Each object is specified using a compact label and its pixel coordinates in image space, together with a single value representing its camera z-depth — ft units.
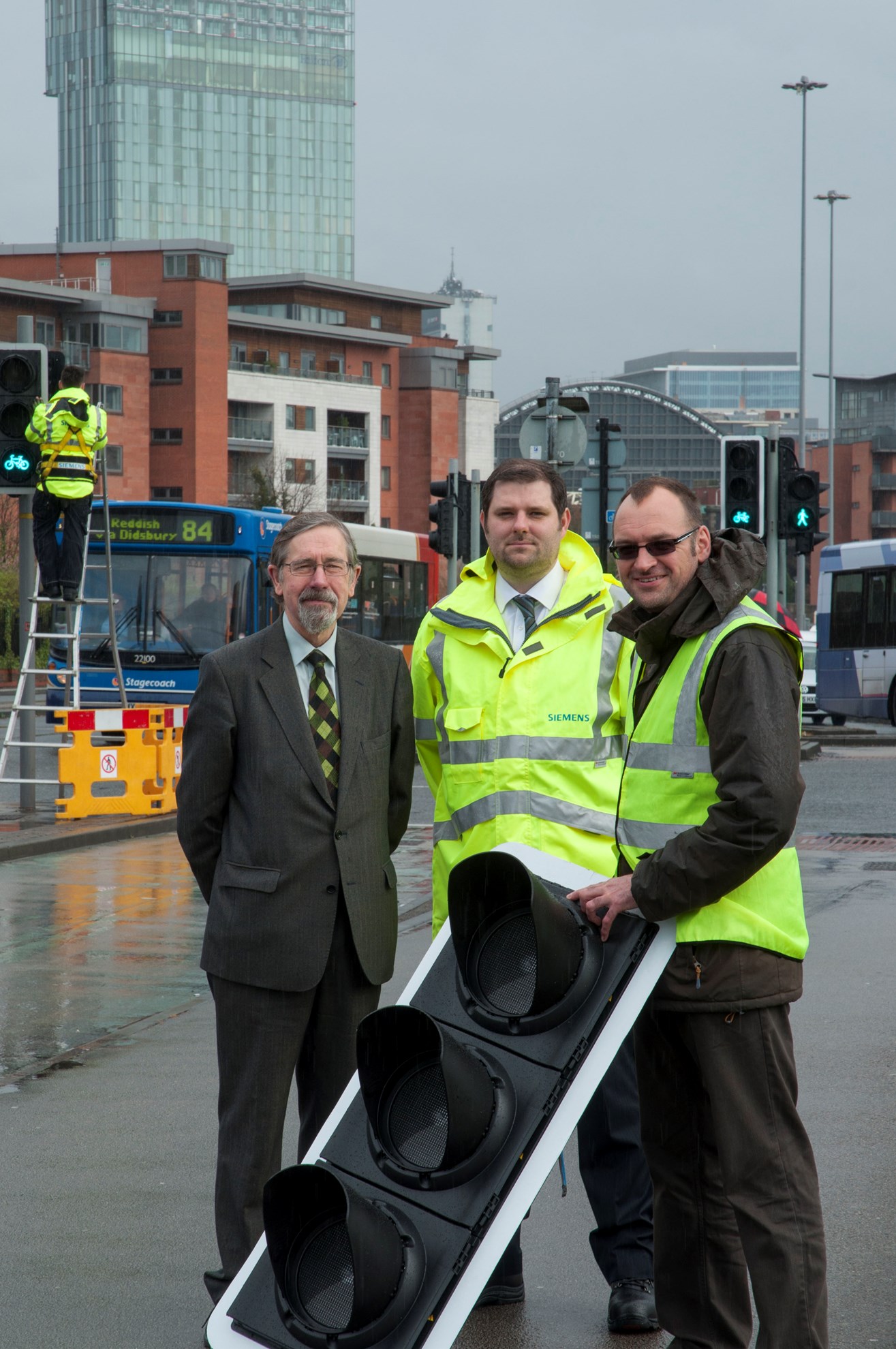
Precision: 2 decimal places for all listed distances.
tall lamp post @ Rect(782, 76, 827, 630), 128.47
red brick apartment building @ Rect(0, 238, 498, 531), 244.63
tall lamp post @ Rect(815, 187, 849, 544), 204.95
